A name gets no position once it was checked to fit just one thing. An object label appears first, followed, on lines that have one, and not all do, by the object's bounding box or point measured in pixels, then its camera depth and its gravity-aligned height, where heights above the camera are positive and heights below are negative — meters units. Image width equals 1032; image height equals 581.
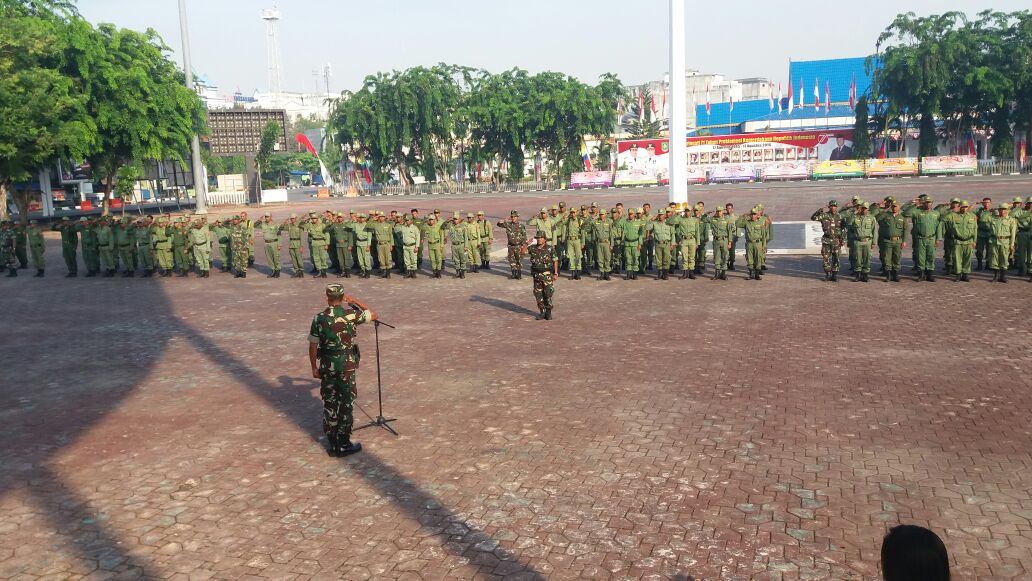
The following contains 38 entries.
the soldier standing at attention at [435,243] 20.47 -1.25
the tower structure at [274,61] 182.38 +31.71
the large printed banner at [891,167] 53.06 +0.53
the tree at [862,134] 58.62 +3.02
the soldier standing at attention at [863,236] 16.75 -1.21
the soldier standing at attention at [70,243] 23.12 -1.01
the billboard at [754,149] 60.56 +2.35
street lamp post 40.44 +2.76
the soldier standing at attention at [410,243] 20.23 -1.20
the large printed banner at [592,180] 62.25 +0.55
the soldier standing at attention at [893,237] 16.80 -1.26
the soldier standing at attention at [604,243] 18.69 -1.29
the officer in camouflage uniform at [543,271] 14.19 -1.42
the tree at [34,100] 32.78 +4.48
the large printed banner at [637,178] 60.78 +0.55
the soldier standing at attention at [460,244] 20.22 -1.28
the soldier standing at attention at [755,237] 17.59 -1.22
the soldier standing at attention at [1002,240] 16.03 -1.36
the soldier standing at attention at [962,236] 16.26 -1.25
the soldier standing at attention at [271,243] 21.67 -1.15
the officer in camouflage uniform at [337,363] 7.79 -1.57
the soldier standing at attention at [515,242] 19.42 -1.24
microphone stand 8.71 -2.43
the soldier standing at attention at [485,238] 20.84 -1.20
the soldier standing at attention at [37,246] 22.94 -1.06
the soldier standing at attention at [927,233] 16.48 -1.19
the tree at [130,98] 39.19 +5.35
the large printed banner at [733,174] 59.22 +0.53
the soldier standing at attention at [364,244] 20.64 -1.22
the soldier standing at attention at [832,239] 16.94 -1.26
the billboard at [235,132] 60.12 +5.02
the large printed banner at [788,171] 57.59 +0.60
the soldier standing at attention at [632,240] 18.55 -1.24
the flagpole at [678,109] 21.17 +1.99
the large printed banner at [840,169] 54.78 +0.55
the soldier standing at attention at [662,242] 18.34 -1.29
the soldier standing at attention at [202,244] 22.06 -1.13
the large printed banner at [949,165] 51.91 +0.50
